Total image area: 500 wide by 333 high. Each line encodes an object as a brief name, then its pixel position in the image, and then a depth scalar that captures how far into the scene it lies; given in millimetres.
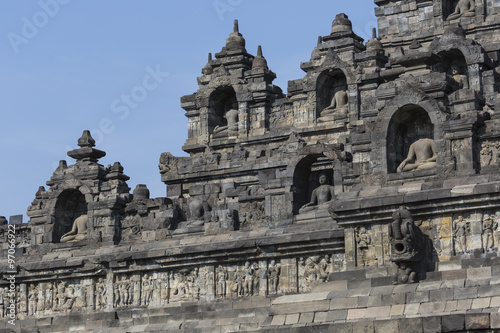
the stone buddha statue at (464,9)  60844
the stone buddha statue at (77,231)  60928
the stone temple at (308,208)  45469
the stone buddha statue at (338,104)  61044
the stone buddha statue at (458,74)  55812
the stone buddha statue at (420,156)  47750
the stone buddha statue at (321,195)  54406
